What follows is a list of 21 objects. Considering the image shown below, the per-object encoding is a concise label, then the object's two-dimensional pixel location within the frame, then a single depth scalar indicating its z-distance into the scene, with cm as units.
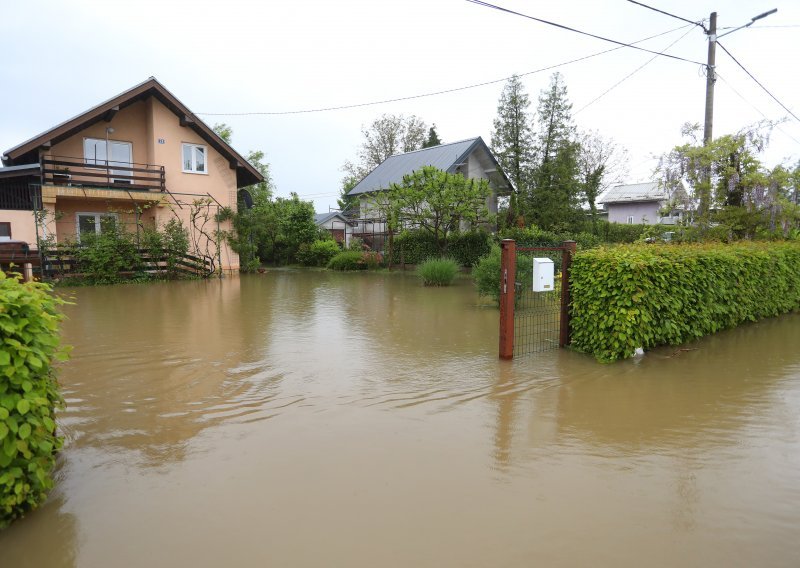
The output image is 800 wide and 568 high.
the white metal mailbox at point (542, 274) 724
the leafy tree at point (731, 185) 1227
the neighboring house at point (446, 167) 2959
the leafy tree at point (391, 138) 4975
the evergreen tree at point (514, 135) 3166
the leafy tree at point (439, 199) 2006
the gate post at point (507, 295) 684
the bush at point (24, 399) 282
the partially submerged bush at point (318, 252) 2895
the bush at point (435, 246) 2319
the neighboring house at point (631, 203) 4272
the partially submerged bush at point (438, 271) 1694
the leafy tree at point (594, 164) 3694
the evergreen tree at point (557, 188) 2836
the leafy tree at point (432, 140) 4731
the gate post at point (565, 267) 754
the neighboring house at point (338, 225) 4097
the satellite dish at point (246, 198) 2636
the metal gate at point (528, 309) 689
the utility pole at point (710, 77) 1251
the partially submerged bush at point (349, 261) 2562
